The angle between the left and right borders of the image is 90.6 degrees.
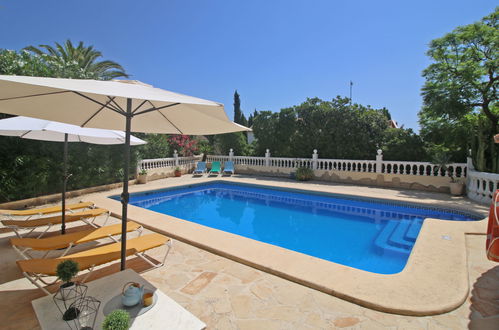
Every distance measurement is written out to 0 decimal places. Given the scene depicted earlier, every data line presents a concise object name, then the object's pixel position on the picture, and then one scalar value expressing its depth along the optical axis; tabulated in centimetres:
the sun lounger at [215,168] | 1540
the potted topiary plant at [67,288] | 215
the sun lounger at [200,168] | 1523
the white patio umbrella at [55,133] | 412
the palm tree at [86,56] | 1496
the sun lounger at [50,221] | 438
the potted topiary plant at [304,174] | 1328
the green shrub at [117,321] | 167
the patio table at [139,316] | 195
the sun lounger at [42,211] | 474
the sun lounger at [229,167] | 1521
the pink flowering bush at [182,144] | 1653
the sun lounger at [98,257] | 257
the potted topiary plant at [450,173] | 938
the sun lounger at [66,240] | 334
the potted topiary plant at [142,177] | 1217
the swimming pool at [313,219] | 538
